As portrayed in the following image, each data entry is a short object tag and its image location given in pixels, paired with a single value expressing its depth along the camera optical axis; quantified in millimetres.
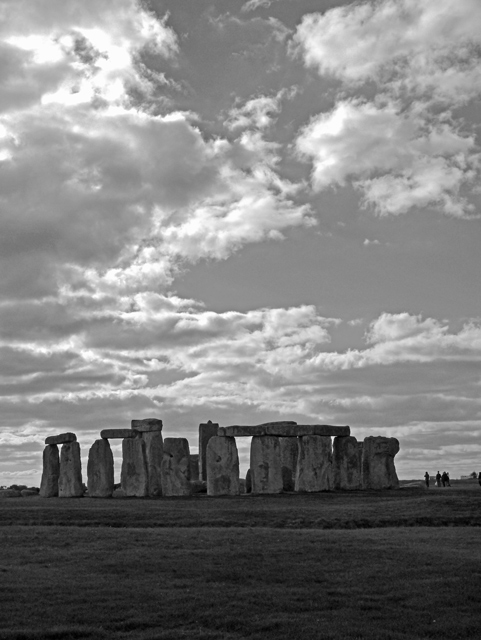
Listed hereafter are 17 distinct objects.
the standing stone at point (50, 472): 42812
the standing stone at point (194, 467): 48875
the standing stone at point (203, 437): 47344
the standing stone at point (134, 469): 39844
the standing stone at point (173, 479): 40094
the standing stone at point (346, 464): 40562
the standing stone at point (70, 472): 41312
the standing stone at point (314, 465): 38938
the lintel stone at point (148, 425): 40991
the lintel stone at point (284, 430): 38969
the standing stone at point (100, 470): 40625
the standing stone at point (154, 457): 40250
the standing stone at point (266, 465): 38875
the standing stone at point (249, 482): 40969
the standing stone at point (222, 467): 38312
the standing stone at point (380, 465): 41406
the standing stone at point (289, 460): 43556
